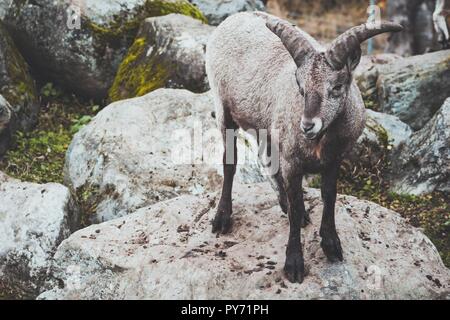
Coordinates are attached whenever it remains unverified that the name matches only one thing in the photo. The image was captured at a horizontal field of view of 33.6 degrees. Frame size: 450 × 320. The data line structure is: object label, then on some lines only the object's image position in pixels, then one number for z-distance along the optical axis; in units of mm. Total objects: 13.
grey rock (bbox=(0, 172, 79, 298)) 7586
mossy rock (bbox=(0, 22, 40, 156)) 10523
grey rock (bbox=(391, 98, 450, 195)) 9281
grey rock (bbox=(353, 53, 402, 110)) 11359
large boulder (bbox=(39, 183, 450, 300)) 5984
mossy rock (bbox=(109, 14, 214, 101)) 10398
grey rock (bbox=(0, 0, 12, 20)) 11211
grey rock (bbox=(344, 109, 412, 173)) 9812
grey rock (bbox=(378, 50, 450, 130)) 10781
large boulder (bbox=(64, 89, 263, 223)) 8414
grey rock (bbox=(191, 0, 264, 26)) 12750
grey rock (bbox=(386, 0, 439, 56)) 14914
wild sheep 5418
